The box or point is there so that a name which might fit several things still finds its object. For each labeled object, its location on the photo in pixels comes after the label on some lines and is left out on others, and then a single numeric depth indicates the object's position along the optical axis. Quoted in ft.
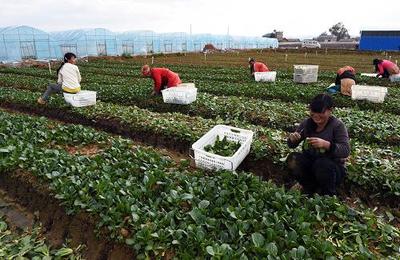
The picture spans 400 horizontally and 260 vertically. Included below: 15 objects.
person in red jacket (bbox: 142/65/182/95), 31.43
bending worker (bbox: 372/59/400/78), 43.78
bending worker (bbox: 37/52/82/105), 28.82
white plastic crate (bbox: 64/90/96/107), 29.73
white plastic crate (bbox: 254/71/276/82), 45.55
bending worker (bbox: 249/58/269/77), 47.55
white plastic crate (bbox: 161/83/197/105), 30.37
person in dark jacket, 12.94
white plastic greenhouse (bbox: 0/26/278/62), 119.96
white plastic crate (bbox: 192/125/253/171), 15.15
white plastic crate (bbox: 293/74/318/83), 44.77
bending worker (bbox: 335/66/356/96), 34.47
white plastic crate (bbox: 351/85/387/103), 31.38
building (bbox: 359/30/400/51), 165.48
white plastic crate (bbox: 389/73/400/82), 44.34
